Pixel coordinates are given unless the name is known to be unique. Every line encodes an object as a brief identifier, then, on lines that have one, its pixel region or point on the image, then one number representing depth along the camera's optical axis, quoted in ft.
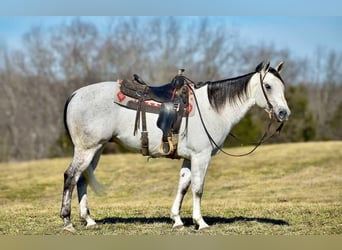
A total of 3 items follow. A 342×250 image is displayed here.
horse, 50.72
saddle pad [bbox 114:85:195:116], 51.01
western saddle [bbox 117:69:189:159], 50.52
